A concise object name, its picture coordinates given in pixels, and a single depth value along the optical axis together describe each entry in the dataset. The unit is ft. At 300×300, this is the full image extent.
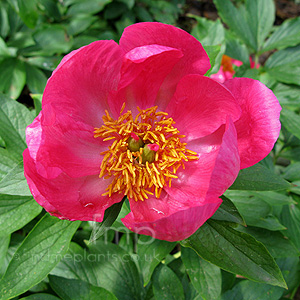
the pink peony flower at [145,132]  0.77
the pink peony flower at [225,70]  1.44
